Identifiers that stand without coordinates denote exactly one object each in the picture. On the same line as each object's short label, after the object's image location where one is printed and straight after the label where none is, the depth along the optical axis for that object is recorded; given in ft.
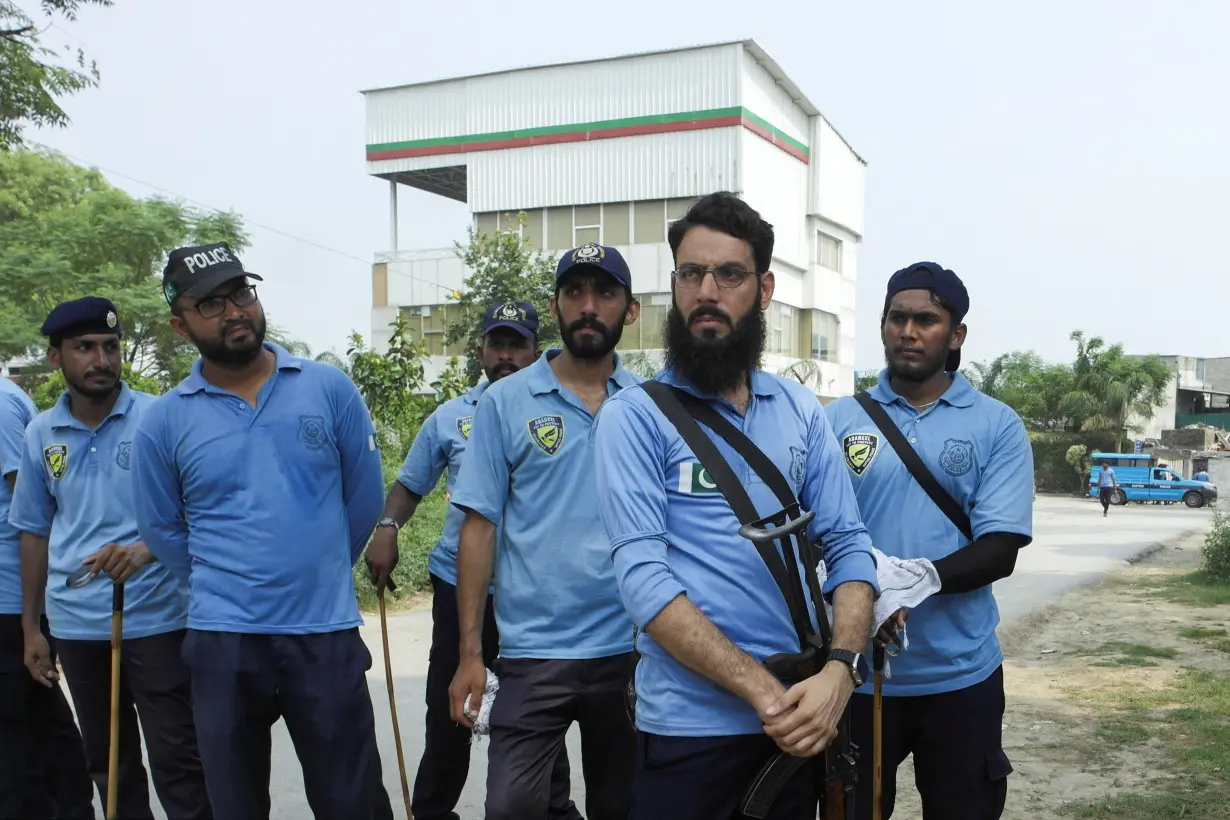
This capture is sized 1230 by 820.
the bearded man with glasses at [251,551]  11.91
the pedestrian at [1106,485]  103.38
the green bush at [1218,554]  50.57
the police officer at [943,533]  11.82
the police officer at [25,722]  15.55
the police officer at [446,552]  15.79
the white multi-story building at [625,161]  112.06
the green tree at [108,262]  90.74
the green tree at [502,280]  84.23
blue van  127.95
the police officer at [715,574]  8.27
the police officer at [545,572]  12.21
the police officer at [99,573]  14.33
